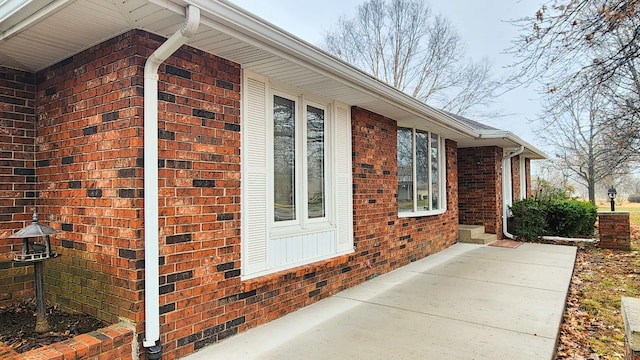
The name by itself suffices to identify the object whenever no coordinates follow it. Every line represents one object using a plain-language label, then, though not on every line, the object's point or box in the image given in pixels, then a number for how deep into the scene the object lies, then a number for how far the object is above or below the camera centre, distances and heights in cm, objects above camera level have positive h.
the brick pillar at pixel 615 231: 884 -110
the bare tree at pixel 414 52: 2155 +776
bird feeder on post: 280 -49
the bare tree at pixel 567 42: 436 +177
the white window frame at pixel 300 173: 433 +18
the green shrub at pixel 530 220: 1013 -96
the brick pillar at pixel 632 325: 174 -71
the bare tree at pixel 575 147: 2197 +227
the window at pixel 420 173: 713 +27
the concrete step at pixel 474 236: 931 -127
